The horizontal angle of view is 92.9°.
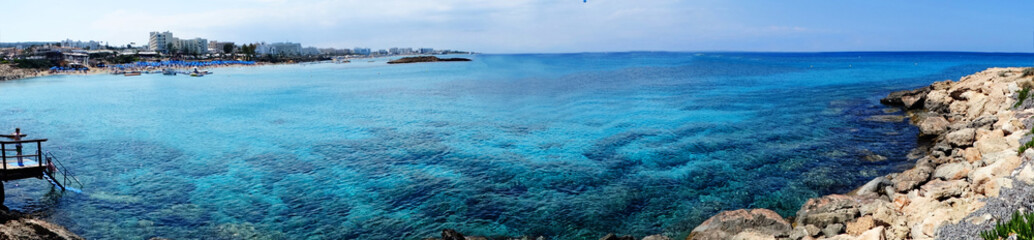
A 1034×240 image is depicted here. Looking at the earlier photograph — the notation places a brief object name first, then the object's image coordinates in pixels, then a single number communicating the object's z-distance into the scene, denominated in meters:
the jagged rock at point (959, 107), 26.50
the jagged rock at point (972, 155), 15.16
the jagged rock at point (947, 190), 11.01
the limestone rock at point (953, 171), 13.29
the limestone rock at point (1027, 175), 9.81
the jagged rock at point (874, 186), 13.91
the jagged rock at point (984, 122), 20.29
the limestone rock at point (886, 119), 27.60
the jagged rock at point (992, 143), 15.13
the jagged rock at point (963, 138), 17.69
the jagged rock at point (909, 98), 31.12
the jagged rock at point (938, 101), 28.83
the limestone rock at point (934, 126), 22.06
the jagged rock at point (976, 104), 24.48
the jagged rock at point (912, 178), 13.11
